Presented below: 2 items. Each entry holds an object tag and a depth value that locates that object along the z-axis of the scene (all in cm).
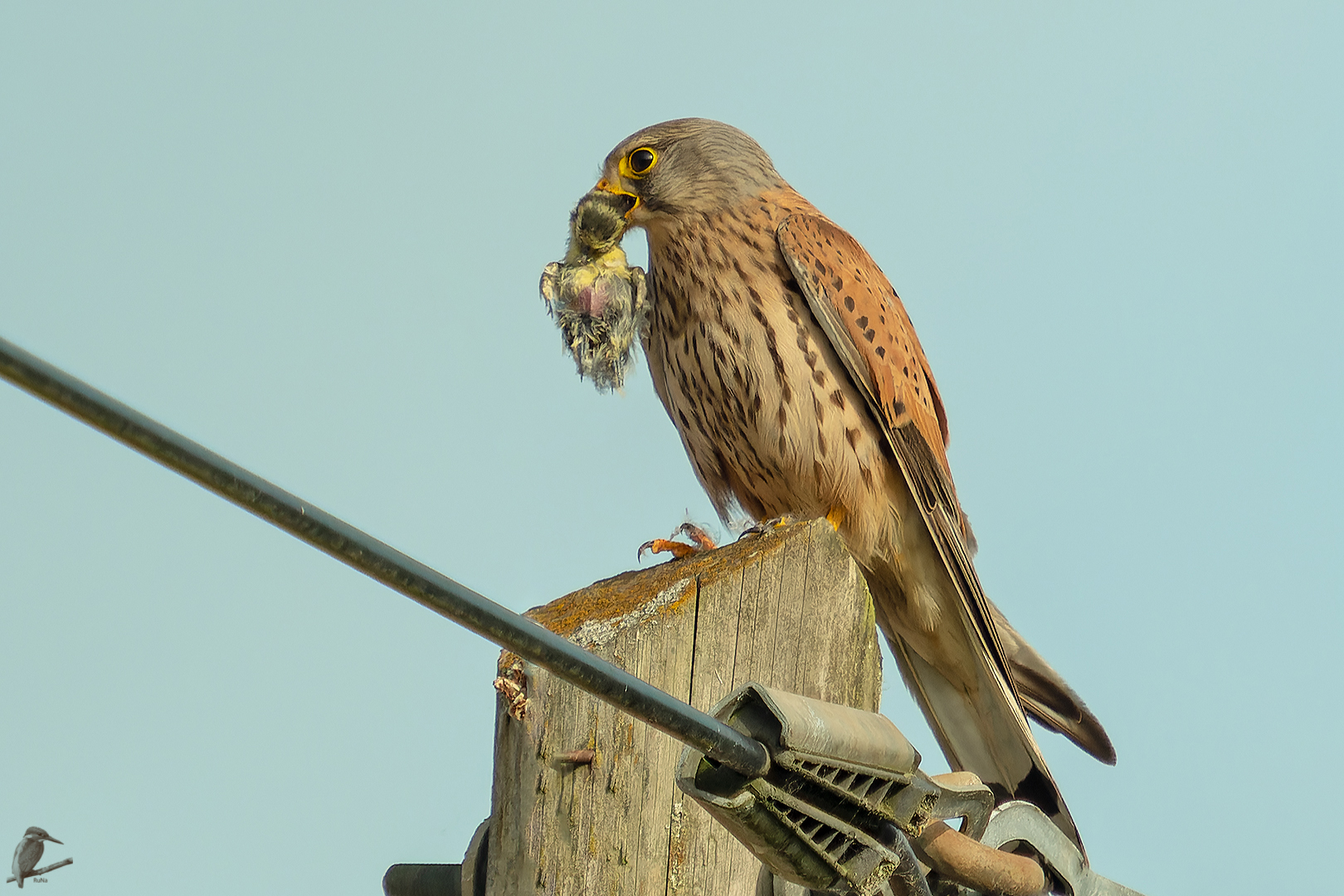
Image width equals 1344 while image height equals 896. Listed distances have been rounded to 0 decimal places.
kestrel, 941
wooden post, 865
